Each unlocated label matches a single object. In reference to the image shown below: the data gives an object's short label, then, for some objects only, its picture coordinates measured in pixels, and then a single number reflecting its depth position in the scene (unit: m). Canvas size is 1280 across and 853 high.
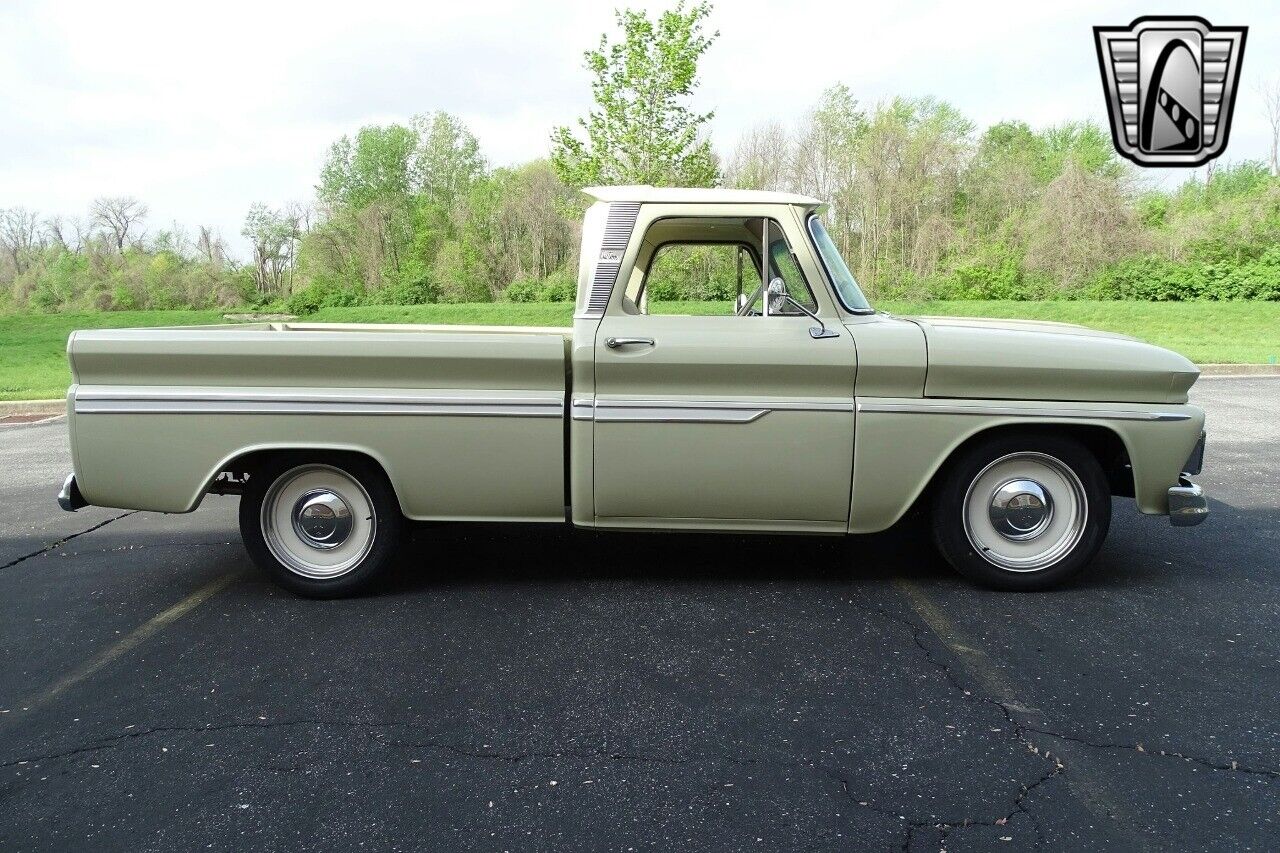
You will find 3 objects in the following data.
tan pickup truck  4.18
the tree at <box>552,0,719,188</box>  15.03
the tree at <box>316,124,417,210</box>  46.97
